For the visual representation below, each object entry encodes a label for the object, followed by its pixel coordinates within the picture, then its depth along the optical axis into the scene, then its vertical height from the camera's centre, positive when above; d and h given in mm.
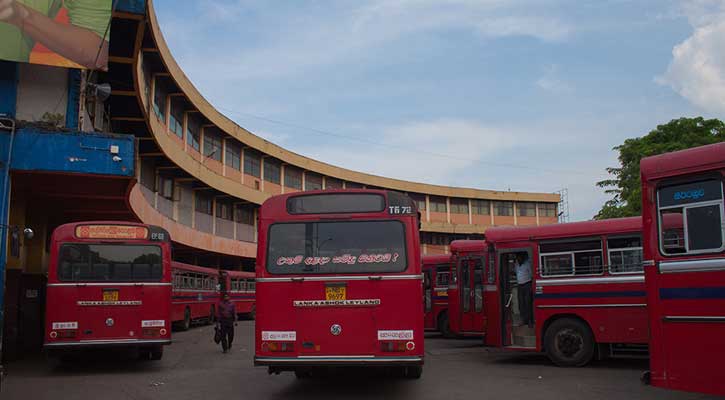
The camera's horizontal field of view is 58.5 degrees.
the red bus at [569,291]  12680 -367
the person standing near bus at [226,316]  17328 -1038
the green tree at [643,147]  26047 +5139
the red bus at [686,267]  7344 +66
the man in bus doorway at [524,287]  14125 -279
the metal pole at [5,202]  13727 +1646
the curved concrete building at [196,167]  21562 +6315
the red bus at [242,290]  34250 -700
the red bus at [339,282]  9039 -75
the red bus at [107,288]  12906 -189
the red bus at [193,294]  25391 -734
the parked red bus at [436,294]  21422 -623
